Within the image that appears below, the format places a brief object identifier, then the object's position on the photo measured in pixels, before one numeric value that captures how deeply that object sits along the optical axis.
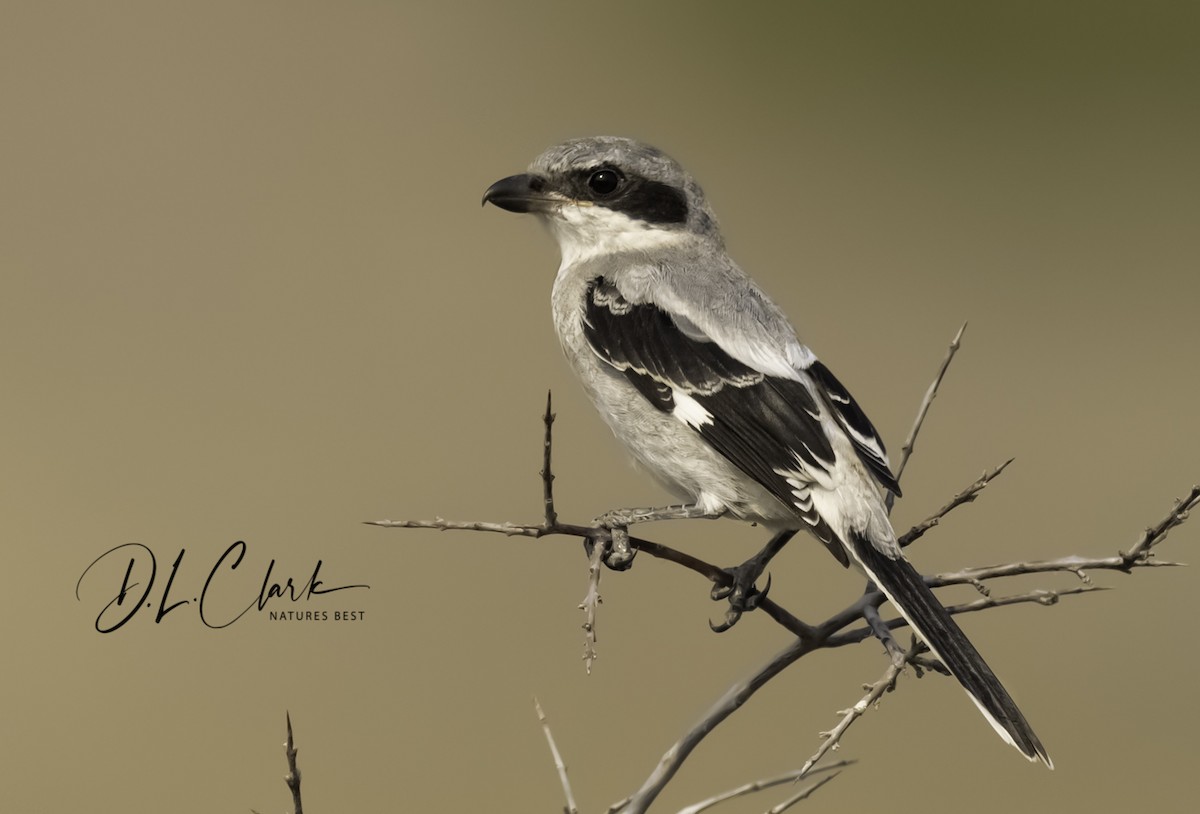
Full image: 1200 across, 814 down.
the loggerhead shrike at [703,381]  5.19
